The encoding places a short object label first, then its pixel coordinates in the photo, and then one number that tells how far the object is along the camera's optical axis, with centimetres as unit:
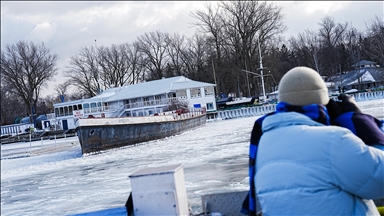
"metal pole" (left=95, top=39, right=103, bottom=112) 7638
